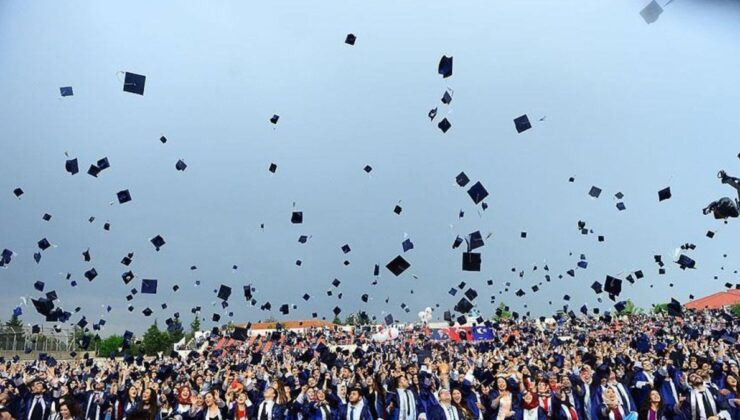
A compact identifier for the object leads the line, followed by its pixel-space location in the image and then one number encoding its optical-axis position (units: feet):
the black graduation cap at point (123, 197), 46.18
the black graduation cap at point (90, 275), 51.19
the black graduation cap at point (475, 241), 40.12
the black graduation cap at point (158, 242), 51.72
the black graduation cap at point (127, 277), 52.21
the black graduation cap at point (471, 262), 36.11
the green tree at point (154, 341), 156.41
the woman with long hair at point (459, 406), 20.17
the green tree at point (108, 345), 164.21
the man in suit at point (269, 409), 23.70
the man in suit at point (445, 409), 19.51
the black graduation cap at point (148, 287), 48.32
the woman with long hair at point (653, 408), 20.76
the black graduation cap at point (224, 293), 50.14
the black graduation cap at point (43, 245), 47.90
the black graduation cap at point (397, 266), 39.36
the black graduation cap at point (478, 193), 39.71
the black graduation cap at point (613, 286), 45.71
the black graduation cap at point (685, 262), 50.88
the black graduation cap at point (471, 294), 55.62
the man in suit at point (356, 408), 21.86
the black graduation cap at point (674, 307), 50.54
